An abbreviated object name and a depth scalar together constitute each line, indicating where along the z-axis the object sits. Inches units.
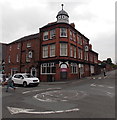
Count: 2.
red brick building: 1034.7
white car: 695.7
